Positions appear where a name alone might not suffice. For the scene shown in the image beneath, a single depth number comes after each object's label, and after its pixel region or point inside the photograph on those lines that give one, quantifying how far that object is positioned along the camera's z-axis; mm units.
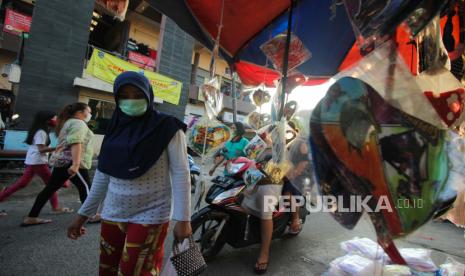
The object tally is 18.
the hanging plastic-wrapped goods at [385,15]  862
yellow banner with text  9023
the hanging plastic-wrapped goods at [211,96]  2850
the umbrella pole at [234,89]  3072
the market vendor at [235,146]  3057
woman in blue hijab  1519
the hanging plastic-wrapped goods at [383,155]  878
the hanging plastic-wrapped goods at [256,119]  2896
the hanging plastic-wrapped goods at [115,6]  1751
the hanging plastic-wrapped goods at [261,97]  3246
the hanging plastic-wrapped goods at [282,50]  2402
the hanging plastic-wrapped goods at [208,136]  2617
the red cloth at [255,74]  3180
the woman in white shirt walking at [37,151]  3543
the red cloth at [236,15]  2178
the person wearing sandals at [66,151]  3146
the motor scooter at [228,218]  2723
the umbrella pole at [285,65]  1832
